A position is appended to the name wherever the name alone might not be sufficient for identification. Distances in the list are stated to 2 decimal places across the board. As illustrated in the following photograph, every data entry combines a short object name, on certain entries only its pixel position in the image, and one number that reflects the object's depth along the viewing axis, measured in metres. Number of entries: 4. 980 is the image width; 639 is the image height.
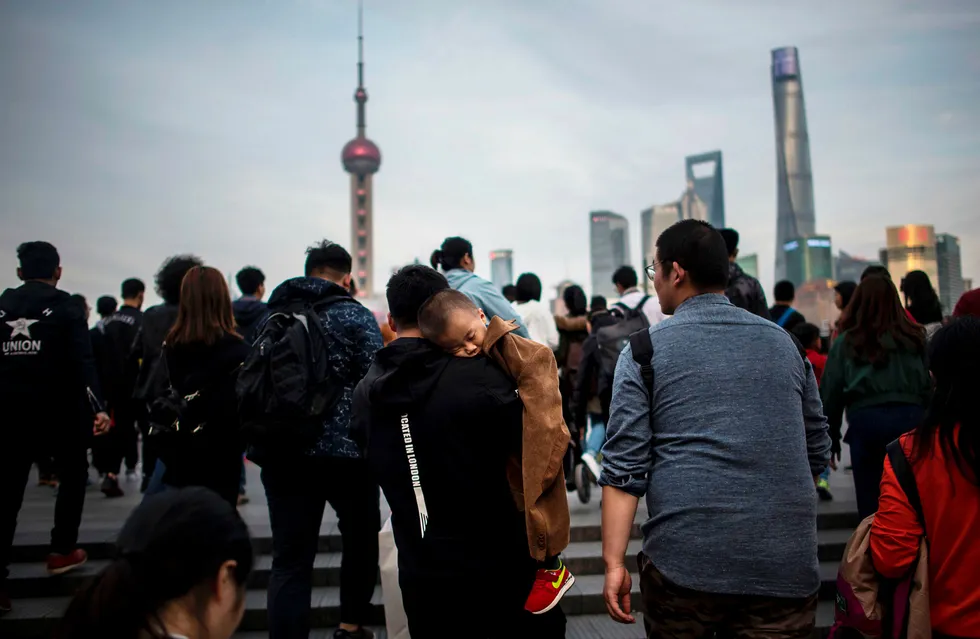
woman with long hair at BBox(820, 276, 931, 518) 4.01
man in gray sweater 2.00
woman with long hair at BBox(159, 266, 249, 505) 3.86
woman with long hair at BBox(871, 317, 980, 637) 2.03
